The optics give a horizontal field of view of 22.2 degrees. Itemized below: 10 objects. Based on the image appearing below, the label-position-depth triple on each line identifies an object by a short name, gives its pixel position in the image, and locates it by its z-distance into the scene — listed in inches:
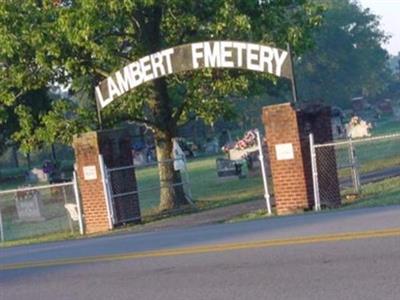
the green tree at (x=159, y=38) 1053.2
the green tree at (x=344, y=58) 3934.5
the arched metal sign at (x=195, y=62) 943.7
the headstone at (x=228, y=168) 1743.4
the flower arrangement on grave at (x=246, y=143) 1895.2
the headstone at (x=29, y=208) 1334.9
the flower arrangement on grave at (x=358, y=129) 2391.7
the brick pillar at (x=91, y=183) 1013.2
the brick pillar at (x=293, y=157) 874.1
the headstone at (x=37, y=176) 2573.8
